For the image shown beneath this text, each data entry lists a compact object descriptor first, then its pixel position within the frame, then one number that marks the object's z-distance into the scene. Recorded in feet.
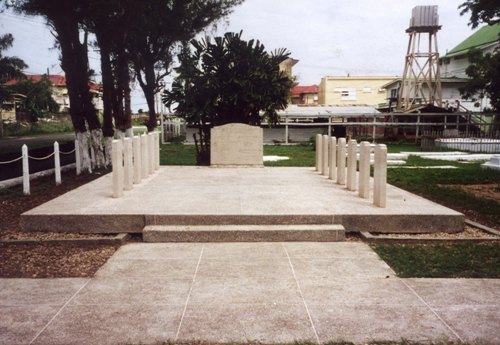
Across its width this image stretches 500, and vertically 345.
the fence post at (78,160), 46.97
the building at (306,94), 254.06
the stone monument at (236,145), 44.80
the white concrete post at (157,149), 42.93
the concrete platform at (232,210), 23.18
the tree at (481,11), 60.50
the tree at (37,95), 184.34
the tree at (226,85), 48.67
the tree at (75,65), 46.21
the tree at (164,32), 72.67
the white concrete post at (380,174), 25.03
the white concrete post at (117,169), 27.48
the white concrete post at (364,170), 27.94
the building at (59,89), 264.52
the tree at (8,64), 164.14
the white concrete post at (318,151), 41.91
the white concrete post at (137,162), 33.92
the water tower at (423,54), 123.13
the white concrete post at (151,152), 39.75
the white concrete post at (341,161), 32.99
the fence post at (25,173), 35.24
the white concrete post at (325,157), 39.79
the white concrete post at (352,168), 31.14
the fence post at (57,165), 40.75
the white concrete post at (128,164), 29.66
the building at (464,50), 137.39
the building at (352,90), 199.62
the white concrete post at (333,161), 36.58
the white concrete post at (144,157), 36.45
